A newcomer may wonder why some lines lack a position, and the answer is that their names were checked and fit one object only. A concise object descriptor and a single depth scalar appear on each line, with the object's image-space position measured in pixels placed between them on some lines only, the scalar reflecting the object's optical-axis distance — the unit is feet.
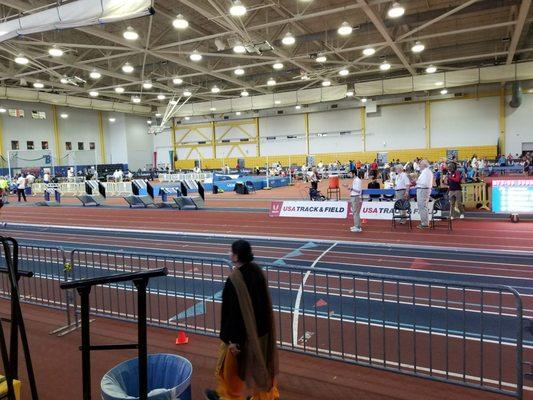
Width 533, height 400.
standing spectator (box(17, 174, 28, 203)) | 90.84
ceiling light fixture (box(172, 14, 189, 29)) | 55.77
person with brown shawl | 10.75
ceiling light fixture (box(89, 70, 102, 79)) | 93.61
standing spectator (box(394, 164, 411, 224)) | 45.75
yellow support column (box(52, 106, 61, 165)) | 144.25
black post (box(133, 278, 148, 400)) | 8.43
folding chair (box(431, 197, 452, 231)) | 44.04
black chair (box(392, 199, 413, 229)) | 44.74
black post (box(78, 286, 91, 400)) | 8.57
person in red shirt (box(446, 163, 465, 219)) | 47.49
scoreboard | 44.91
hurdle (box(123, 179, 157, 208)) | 73.31
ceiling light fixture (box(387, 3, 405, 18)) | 52.16
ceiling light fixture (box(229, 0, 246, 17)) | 49.39
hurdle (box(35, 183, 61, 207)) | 85.30
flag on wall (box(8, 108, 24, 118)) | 128.65
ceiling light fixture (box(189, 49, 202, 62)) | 75.70
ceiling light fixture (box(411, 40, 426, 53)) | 74.49
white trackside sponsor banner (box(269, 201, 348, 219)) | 52.09
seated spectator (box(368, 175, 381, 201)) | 56.65
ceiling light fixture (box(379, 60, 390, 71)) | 90.07
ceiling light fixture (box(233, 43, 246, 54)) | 69.35
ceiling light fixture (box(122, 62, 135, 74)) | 91.76
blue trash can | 10.87
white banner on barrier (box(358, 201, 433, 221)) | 47.83
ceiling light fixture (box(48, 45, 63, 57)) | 69.26
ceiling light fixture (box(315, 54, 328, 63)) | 79.03
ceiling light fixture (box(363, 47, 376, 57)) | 75.67
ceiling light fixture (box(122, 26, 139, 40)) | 59.72
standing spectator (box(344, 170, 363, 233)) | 42.57
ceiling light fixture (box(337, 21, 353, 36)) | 63.00
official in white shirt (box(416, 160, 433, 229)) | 41.01
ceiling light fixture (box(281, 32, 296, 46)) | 64.75
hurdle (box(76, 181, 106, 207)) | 81.94
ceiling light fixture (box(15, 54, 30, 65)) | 75.38
